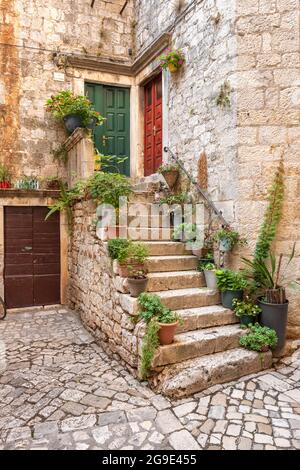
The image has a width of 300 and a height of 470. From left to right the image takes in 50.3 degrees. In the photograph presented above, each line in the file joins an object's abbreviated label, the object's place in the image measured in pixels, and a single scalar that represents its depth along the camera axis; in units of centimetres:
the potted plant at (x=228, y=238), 408
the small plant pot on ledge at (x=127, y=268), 372
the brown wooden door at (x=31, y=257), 584
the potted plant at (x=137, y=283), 356
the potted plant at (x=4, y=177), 584
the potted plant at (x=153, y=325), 314
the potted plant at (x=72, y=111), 617
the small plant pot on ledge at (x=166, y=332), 319
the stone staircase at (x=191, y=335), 311
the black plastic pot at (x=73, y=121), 622
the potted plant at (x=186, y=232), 479
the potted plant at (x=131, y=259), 374
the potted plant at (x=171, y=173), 561
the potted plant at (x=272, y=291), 366
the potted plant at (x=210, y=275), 416
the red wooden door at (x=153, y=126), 670
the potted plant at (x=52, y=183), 629
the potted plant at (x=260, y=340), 350
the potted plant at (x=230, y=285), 391
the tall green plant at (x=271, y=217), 397
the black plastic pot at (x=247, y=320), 377
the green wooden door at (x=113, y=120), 713
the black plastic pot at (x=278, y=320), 366
